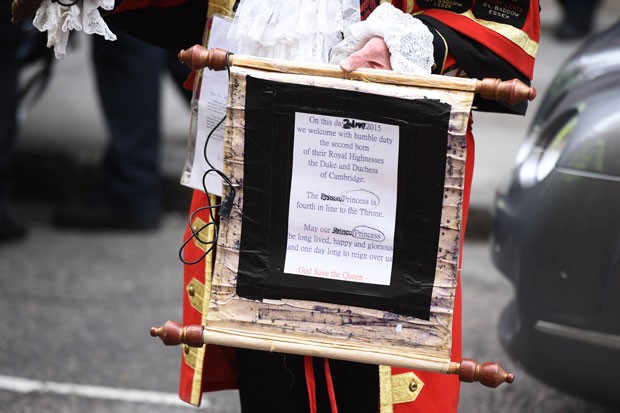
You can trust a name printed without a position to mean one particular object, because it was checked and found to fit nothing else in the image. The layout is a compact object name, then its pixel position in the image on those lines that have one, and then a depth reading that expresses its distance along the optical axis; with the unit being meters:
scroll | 3.18
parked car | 4.96
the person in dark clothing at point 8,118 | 8.73
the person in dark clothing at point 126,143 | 9.34
